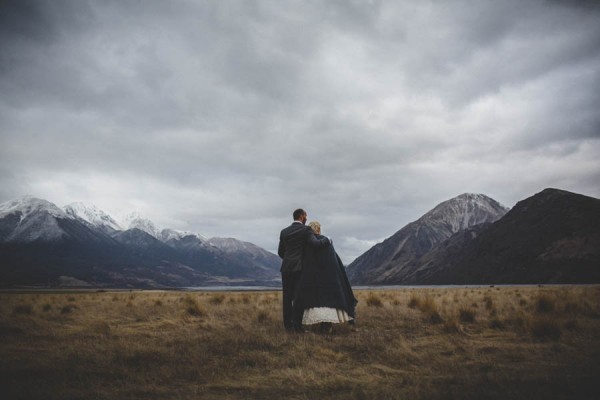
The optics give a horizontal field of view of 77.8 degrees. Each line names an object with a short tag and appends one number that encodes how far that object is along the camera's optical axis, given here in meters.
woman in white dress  8.51
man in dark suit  8.94
